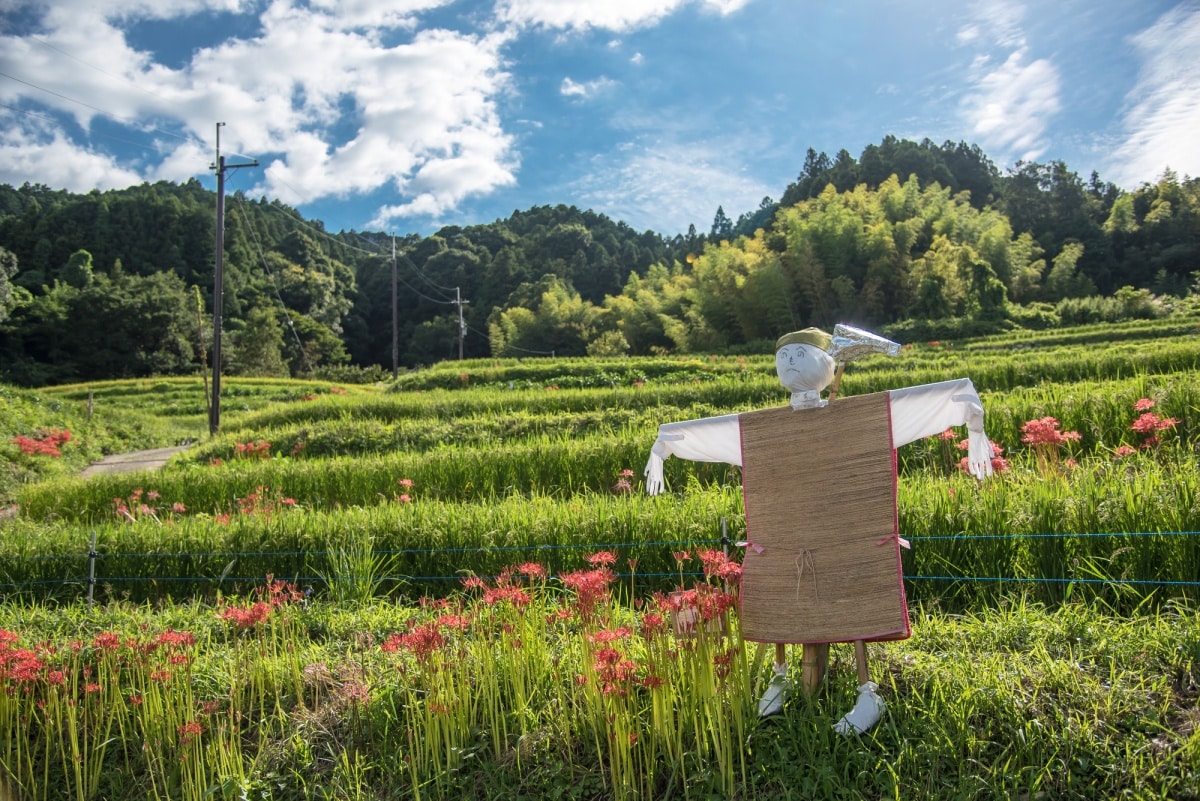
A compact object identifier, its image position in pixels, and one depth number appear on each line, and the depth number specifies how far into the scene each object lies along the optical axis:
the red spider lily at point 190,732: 3.02
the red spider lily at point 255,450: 11.54
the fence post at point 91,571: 5.39
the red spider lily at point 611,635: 2.88
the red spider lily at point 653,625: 2.88
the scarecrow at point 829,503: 2.80
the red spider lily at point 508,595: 3.22
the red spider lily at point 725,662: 2.80
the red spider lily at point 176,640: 3.38
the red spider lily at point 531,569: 3.40
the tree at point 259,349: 38.38
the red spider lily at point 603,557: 3.19
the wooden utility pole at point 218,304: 17.42
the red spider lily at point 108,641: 3.43
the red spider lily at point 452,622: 3.25
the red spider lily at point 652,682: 2.72
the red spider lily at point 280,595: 3.75
